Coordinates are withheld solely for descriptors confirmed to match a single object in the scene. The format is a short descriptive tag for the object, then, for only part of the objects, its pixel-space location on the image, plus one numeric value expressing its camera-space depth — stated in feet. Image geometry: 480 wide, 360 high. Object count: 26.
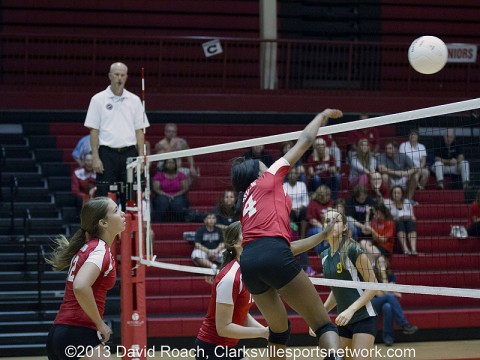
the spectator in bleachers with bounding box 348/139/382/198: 35.04
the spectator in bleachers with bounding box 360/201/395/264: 33.58
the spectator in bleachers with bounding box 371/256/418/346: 33.81
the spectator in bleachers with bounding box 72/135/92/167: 39.68
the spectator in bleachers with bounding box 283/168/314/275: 34.78
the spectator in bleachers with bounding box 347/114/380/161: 41.81
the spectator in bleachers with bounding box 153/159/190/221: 37.68
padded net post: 25.45
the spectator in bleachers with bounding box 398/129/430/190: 38.68
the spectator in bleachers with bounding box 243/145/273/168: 35.13
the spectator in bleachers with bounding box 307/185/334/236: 36.01
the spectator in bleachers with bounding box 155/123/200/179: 38.91
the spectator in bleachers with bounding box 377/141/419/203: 37.88
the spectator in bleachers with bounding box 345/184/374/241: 33.95
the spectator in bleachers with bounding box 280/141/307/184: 34.91
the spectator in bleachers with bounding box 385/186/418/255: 36.81
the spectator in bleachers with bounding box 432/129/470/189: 37.70
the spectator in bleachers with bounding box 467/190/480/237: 37.62
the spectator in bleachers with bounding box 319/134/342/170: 36.19
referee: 29.58
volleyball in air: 22.31
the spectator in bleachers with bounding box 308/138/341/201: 35.65
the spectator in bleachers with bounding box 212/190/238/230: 35.31
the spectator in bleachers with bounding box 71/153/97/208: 38.75
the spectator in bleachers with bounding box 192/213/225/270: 35.88
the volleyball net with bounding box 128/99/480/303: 36.40
